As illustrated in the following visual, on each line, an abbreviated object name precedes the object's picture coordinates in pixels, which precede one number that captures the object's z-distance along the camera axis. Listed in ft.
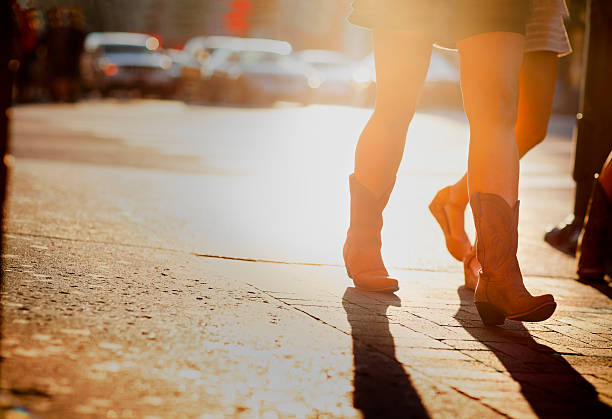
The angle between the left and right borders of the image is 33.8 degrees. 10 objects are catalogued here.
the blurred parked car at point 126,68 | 92.17
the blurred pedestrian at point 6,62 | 8.27
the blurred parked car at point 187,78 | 92.58
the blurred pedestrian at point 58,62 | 72.69
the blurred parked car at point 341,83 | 91.84
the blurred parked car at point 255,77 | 85.05
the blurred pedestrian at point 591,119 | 17.83
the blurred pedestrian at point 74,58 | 73.61
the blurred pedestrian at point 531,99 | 12.32
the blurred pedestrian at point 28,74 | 72.23
